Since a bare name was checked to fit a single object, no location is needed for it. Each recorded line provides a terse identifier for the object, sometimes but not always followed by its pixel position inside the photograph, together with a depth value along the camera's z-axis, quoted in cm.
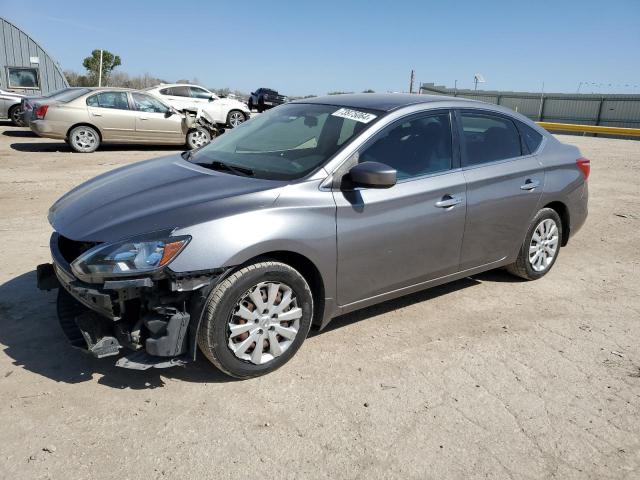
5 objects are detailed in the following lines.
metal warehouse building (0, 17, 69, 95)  2397
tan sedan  1175
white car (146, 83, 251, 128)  1595
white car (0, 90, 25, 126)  1702
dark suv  3086
